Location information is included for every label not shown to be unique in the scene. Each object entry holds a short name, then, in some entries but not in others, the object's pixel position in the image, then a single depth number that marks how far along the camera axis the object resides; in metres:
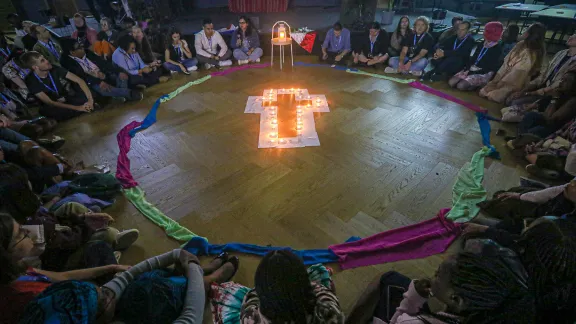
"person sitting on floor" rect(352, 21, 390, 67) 5.18
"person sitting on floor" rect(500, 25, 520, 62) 4.38
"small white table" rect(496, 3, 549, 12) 6.00
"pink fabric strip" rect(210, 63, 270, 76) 5.18
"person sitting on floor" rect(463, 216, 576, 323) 0.97
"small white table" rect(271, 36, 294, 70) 4.70
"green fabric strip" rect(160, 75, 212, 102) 4.28
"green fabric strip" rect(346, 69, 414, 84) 4.70
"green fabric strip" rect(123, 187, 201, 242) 2.14
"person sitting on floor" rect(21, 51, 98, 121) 3.39
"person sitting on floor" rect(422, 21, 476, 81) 4.50
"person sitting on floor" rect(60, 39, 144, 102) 4.00
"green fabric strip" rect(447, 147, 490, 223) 2.24
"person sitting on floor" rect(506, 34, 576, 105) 3.24
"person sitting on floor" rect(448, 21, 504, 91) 4.18
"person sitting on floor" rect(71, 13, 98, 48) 4.75
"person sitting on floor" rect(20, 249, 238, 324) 0.97
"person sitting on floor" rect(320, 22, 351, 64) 5.39
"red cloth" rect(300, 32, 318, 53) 5.82
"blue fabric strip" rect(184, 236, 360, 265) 1.97
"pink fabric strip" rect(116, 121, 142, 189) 2.64
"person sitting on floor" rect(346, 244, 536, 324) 0.85
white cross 3.21
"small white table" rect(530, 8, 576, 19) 5.48
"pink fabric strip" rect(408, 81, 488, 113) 3.81
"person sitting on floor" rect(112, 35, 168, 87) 4.46
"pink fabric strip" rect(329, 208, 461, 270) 1.97
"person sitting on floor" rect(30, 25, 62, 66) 3.98
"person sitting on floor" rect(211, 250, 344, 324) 1.02
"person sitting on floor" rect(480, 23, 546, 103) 3.64
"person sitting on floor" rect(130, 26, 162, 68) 4.66
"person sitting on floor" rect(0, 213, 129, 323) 1.16
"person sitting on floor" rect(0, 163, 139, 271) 1.67
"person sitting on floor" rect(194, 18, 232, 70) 5.34
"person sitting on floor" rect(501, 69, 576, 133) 2.76
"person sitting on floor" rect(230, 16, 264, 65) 5.56
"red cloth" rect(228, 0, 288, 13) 8.85
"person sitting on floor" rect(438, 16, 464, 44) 4.74
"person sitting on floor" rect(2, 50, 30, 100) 3.48
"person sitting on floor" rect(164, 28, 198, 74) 5.05
